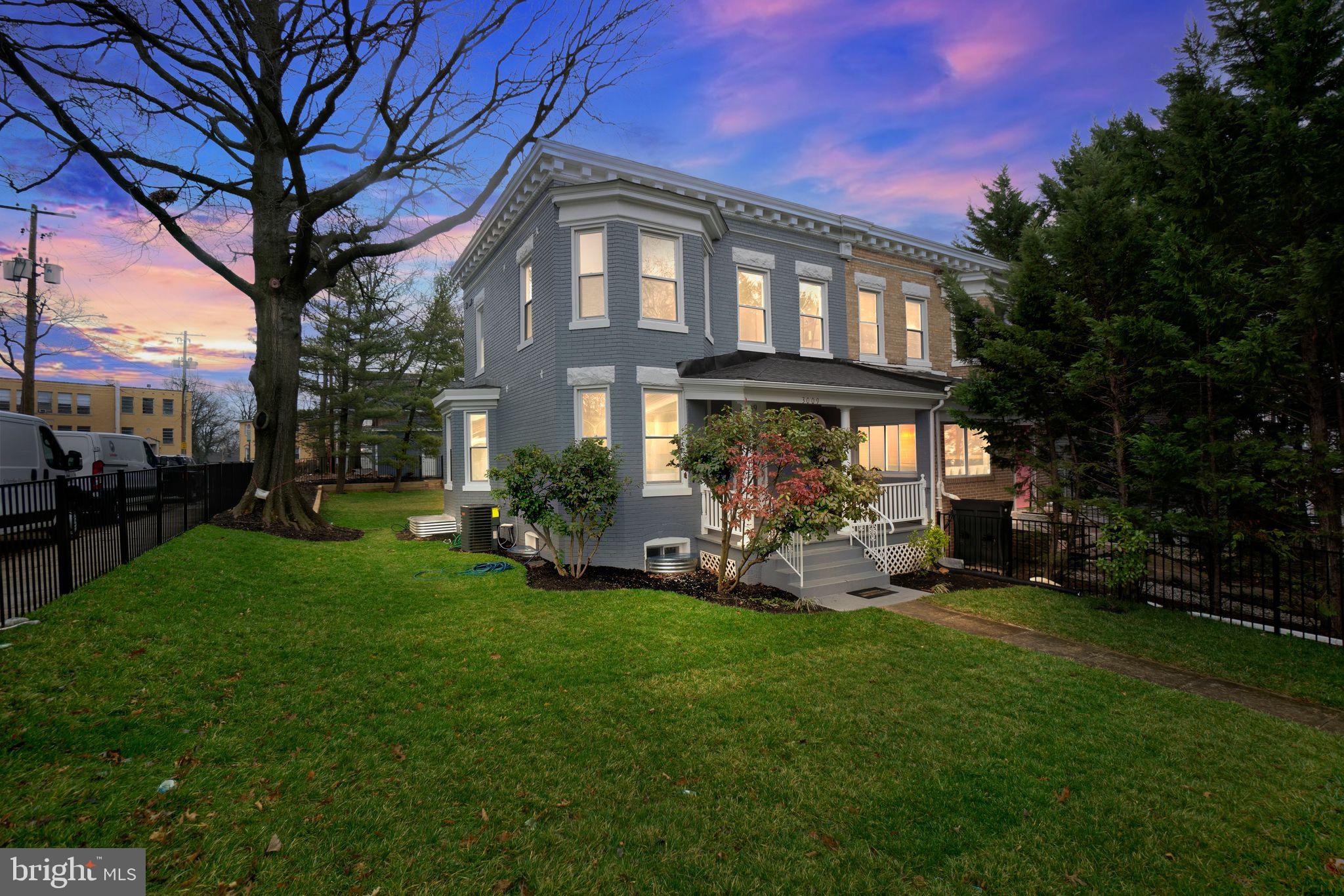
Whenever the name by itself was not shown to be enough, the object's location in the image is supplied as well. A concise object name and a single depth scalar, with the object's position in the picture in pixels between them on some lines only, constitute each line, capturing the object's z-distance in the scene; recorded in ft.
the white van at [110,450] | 53.93
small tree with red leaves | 26.76
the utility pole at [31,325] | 68.18
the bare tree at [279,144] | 39.63
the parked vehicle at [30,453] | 32.63
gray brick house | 35.27
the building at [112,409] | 187.93
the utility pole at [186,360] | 165.48
